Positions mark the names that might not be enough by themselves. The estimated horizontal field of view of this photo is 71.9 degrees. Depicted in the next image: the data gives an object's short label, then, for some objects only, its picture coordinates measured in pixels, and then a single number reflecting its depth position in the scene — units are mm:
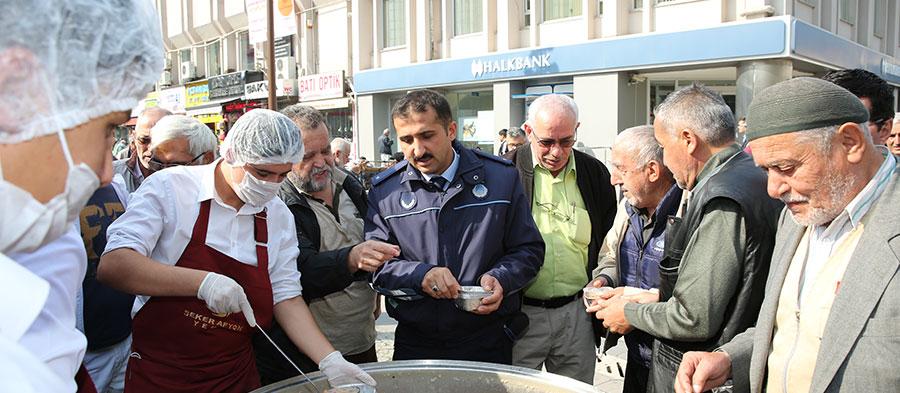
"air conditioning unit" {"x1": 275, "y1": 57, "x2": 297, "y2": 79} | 20625
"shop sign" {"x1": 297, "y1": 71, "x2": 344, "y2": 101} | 19342
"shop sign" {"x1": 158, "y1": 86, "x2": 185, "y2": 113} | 26794
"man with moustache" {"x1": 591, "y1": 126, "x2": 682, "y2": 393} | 2598
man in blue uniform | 2449
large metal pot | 1939
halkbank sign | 14039
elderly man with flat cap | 1429
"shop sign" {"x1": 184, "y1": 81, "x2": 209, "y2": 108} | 24969
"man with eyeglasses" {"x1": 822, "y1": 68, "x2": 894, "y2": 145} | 2973
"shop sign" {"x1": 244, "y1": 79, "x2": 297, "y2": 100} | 20625
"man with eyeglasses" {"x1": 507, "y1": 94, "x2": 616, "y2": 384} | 2949
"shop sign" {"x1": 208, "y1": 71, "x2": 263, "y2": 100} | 22303
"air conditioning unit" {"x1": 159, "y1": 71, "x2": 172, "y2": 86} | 28312
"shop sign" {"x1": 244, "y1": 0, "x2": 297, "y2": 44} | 11461
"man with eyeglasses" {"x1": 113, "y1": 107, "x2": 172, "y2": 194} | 3595
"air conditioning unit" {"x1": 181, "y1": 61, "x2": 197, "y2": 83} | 25875
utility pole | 10688
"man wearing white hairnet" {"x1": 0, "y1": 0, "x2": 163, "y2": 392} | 789
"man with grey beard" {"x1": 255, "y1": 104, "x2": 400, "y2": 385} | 2404
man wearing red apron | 1871
